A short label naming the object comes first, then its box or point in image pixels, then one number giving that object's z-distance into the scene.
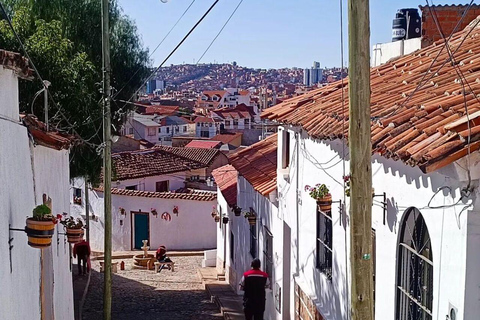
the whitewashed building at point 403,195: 4.96
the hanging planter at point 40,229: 6.73
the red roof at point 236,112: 81.69
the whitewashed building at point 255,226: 13.11
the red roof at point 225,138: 56.22
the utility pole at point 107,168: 13.95
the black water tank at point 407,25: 12.77
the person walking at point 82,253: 19.75
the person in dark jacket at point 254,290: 12.02
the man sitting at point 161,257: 23.45
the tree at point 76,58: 15.34
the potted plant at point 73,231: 11.19
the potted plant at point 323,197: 8.93
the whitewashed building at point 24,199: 6.43
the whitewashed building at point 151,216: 29.17
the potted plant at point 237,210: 17.92
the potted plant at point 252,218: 15.97
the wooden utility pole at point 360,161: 4.49
